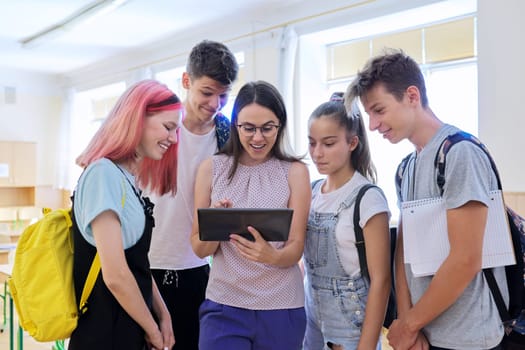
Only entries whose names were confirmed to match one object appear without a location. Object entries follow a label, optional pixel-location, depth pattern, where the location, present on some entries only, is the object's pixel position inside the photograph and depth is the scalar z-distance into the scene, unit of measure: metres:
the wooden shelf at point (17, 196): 8.98
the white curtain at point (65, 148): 9.45
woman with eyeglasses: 1.52
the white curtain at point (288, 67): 5.59
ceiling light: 5.41
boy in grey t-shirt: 1.31
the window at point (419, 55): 4.60
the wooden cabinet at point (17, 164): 8.67
